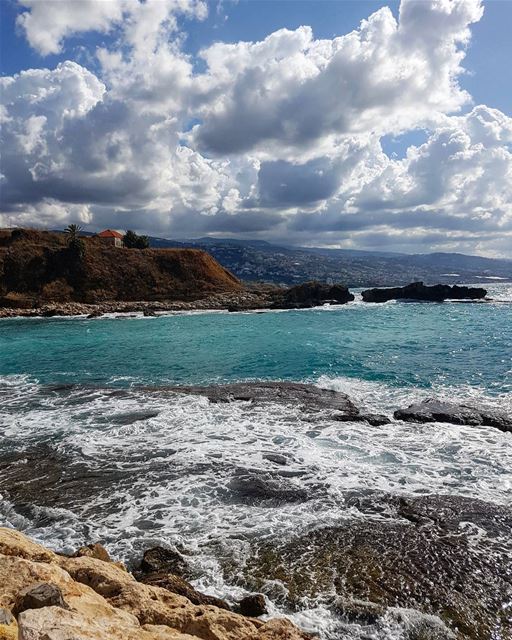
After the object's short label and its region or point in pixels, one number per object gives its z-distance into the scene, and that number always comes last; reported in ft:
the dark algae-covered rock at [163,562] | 28.30
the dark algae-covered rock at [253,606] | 24.06
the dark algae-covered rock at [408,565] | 25.05
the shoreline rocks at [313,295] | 296.71
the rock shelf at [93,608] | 14.07
